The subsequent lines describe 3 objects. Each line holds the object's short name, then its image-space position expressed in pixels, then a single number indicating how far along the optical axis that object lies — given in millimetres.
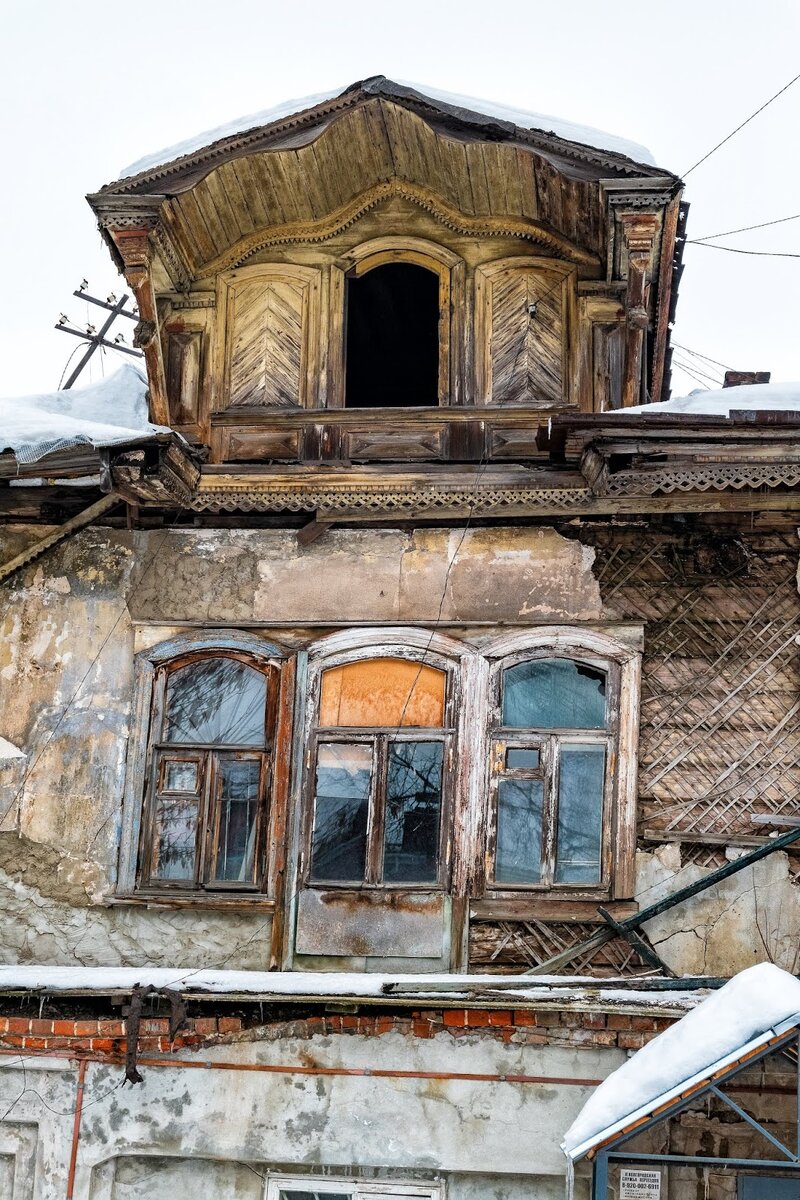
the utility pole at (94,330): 13953
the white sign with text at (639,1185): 8977
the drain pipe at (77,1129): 9367
